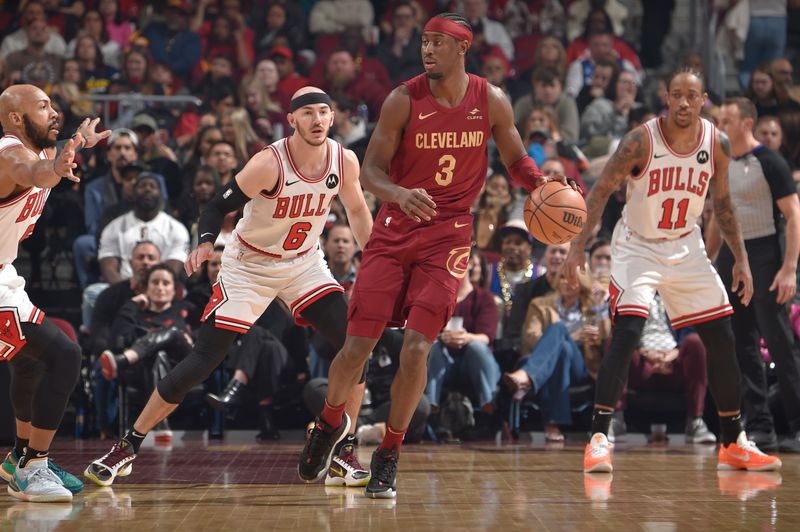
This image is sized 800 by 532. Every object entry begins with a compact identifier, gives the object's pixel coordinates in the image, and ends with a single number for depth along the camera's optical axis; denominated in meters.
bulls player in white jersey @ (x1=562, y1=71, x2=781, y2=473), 13.98
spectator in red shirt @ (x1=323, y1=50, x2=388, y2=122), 27.56
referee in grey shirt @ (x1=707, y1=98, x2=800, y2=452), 16.08
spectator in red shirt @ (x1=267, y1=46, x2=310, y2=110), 27.95
